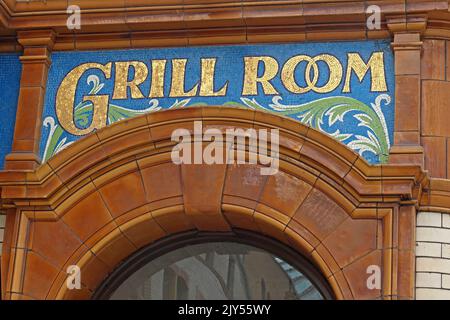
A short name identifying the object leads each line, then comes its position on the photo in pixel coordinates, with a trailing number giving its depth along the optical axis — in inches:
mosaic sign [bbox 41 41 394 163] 471.5
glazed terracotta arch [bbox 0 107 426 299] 452.4
